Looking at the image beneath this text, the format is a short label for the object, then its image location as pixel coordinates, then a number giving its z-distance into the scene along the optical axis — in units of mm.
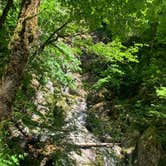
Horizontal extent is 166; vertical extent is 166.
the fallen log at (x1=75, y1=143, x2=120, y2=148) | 3963
